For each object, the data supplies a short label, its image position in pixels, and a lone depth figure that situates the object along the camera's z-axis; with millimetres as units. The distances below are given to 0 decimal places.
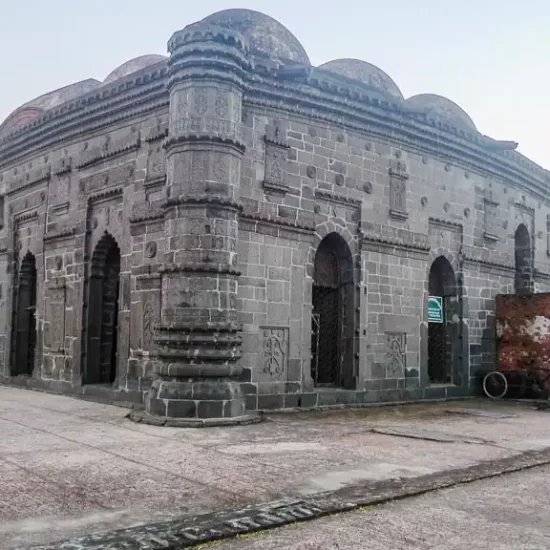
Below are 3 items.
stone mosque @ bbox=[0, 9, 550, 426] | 9602
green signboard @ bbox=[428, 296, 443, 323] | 13492
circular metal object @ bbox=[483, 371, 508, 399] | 14008
